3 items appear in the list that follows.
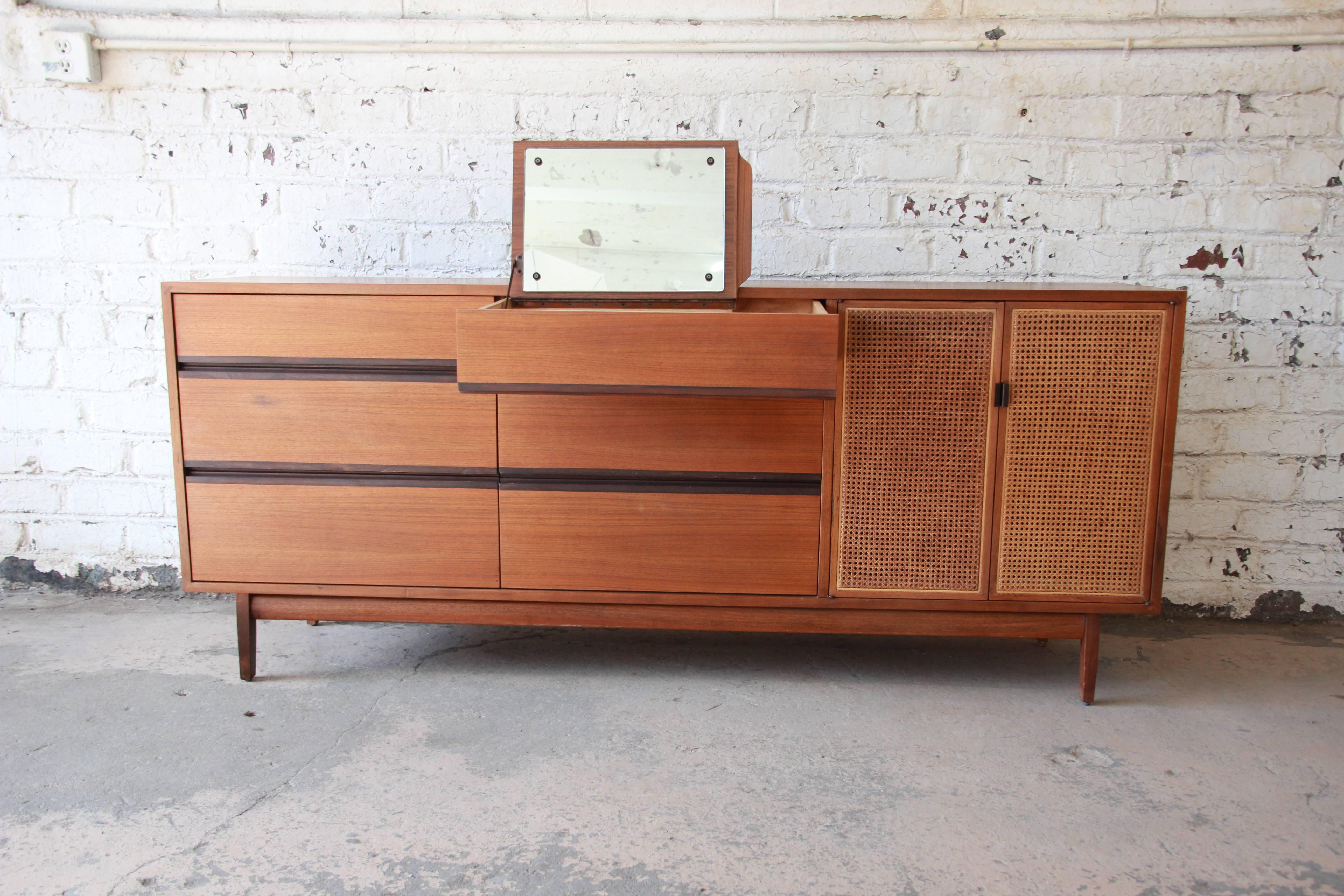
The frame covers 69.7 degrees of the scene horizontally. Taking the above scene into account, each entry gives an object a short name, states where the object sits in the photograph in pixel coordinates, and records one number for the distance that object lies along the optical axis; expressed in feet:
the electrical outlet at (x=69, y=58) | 7.93
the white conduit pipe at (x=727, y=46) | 7.44
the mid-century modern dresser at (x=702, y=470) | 6.21
